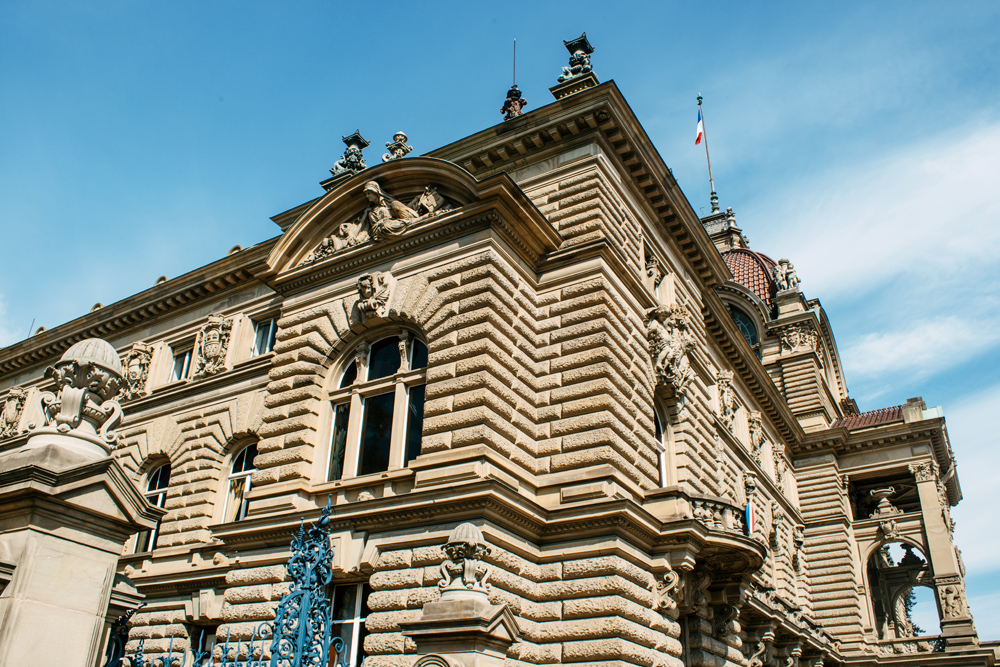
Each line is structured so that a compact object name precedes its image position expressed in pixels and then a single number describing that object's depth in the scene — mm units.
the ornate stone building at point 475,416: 14156
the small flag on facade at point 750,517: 26516
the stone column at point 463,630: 8938
